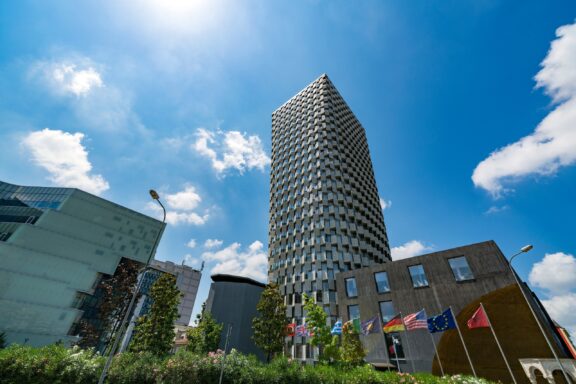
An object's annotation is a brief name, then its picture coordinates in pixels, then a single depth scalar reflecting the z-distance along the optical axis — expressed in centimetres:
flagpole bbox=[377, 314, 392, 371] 2938
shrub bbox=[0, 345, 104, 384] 1449
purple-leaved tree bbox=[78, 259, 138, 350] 4157
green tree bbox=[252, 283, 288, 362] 3189
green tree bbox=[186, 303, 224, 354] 3881
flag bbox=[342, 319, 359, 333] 2672
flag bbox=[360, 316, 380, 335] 2517
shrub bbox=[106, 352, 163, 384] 1585
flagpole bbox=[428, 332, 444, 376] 2381
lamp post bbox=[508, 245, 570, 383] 1930
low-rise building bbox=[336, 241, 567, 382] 2203
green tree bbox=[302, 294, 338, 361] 2577
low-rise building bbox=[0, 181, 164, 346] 5803
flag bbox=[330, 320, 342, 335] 2750
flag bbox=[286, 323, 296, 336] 3319
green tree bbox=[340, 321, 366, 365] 2547
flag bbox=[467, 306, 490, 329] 1988
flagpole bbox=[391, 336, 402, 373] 2821
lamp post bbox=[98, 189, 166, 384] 1469
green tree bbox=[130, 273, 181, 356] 2548
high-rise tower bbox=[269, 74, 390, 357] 4922
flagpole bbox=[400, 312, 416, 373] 2655
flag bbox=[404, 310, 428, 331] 2265
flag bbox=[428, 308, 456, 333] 2174
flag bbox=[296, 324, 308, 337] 2995
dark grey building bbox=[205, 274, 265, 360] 4616
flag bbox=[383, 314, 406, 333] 2430
